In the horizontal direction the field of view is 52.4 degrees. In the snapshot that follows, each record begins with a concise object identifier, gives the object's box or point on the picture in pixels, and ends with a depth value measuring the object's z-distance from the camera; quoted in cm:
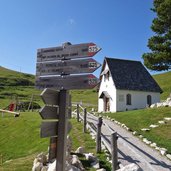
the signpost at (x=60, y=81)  391
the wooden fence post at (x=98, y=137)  936
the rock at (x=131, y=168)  571
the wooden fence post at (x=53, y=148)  389
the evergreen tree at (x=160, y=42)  2072
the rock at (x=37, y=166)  652
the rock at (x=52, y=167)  574
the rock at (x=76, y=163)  674
